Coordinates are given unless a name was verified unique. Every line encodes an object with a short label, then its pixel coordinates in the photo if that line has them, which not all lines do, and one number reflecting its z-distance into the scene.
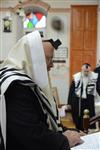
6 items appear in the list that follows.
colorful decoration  8.99
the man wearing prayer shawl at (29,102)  1.46
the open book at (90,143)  1.60
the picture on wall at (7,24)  8.75
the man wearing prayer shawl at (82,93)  5.73
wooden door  8.61
